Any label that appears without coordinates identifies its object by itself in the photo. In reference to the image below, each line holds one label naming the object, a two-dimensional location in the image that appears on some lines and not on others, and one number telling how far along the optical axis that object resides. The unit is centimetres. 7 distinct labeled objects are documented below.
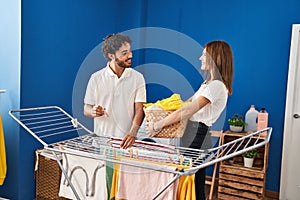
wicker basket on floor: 246
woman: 171
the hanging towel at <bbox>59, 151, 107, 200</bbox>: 152
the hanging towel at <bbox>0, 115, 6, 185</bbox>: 232
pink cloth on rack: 135
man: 180
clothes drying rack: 127
